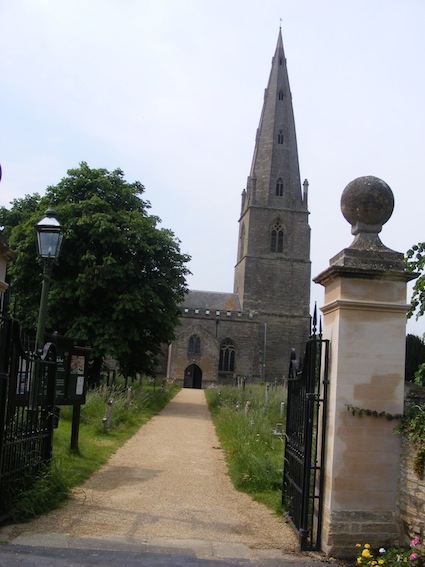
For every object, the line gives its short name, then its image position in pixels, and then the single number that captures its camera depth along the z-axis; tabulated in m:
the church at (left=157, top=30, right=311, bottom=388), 54.34
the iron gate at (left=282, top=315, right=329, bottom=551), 5.52
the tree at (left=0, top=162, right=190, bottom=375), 22.94
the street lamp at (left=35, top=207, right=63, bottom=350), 8.23
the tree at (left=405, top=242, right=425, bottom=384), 7.01
